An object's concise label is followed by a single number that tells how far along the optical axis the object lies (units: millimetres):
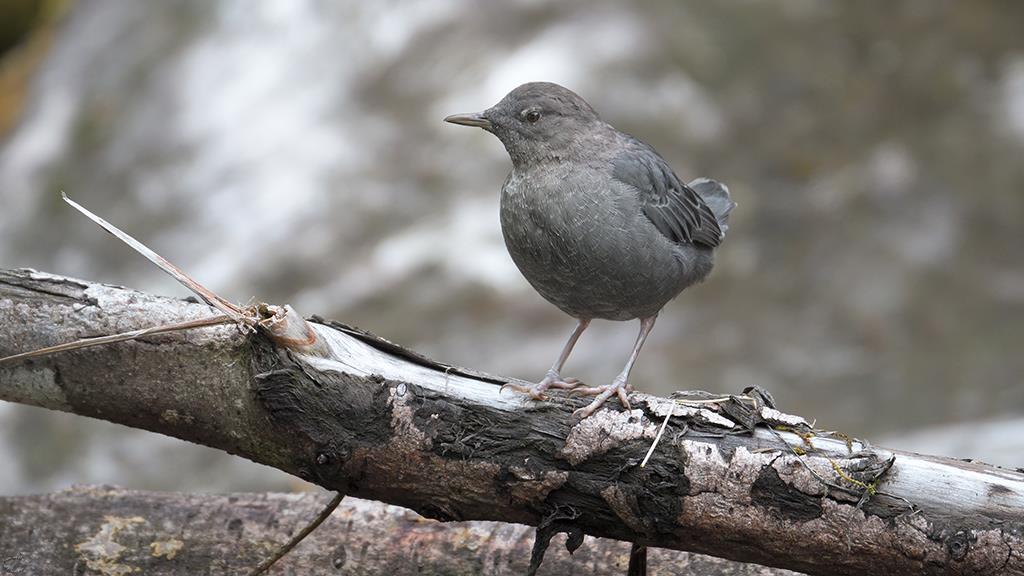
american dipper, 7680
